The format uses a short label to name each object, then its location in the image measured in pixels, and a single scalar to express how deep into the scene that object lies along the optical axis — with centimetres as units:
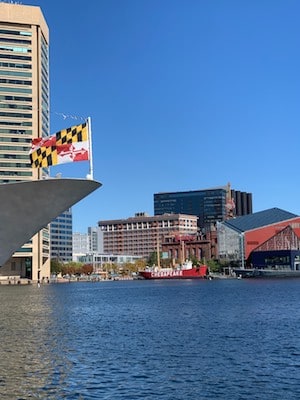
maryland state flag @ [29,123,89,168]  2548
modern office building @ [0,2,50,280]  14050
